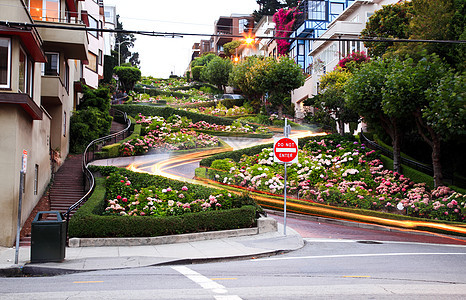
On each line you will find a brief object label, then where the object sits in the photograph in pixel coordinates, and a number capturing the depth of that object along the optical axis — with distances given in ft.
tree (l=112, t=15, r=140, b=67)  402.81
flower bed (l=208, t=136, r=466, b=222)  69.16
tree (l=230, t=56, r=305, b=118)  163.53
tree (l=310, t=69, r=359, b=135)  124.05
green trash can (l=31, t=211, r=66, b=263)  37.50
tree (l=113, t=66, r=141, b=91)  240.53
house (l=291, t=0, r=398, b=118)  153.48
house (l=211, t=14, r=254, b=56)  360.07
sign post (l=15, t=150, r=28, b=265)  37.32
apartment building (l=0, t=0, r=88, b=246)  48.52
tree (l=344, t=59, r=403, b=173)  87.40
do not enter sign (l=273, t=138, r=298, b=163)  55.02
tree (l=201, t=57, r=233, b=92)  269.64
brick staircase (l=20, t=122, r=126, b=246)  53.54
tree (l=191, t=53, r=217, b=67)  362.12
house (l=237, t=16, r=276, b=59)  250.00
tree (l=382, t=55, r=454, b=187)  76.33
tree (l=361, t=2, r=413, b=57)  117.08
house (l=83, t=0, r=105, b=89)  141.90
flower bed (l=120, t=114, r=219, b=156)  109.29
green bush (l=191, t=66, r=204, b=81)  340.39
